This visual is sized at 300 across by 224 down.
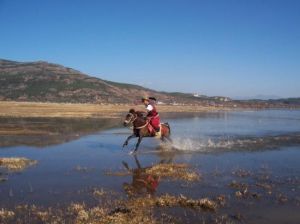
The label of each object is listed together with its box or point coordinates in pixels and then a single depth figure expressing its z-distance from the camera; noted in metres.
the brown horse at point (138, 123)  18.15
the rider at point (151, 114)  18.75
